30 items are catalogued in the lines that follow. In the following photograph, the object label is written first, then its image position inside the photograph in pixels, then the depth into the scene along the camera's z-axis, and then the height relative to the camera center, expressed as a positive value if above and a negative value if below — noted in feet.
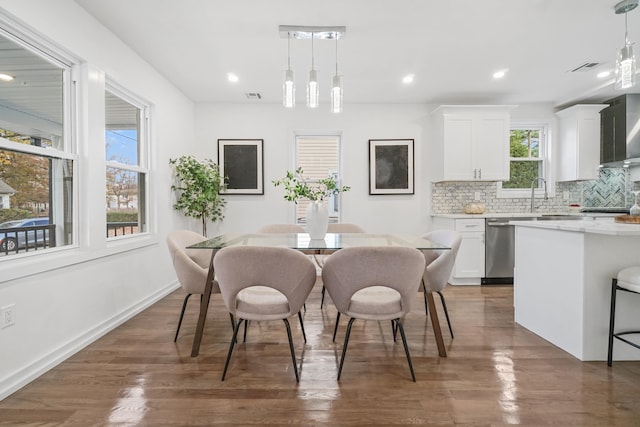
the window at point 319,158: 16.56 +2.23
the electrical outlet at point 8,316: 6.12 -2.05
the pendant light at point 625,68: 7.31 +2.95
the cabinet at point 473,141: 14.92 +2.74
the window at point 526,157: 16.44 +2.25
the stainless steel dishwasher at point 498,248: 14.26 -1.90
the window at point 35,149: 6.63 +1.17
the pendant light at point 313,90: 8.07 +2.74
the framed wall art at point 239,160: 15.89 +2.04
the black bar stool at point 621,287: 6.70 -1.70
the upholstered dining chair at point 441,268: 8.29 -1.59
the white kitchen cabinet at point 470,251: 14.25 -2.03
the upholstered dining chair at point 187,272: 8.07 -1.66
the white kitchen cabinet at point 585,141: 15.05 +2.76
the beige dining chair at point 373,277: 6.12 -1.37
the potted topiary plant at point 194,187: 13.85 +0.69
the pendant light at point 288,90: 8.18 +2.77
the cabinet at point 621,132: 13.89 +3.02
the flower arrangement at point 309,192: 8.80 +0.31
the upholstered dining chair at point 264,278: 6.10 -1.37
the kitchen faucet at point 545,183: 16.29 +0.97
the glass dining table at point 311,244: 7.34 -0.96
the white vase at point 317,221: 9.07 -0.47
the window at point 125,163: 10.02 +1.29
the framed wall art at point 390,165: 15.96 +1.81
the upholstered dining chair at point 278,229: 11.54 -0.87
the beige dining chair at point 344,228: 11.69 -0.86
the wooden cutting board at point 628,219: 7.51 -0.37
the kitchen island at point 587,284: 7.36 -1.85
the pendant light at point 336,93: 8.33 +2.75
